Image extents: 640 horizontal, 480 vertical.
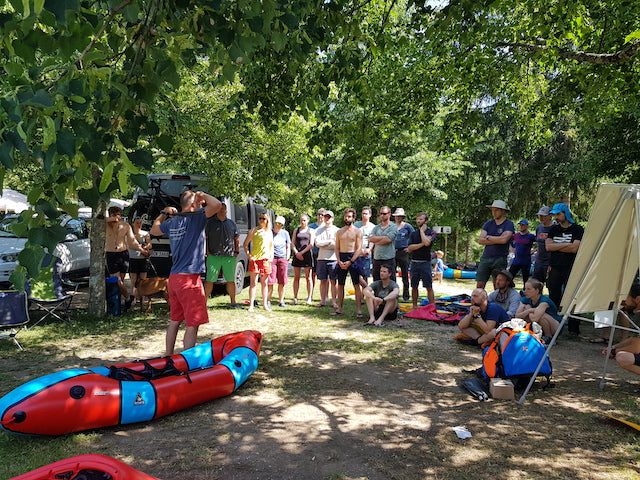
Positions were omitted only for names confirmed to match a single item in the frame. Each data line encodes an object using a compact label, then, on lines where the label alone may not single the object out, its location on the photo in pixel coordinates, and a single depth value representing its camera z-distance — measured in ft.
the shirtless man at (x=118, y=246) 27.14
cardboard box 14.79
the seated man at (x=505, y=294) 21.36
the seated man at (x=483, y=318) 19.76
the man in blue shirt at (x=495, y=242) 25.40
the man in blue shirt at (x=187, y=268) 17.10
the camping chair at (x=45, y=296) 23.11
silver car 31.19
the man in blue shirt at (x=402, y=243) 31.12
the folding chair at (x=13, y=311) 19.73
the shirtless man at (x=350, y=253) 27.71
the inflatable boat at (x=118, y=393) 11.18
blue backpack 15.29
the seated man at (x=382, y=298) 25.45
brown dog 26.68
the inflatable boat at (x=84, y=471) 7.08
